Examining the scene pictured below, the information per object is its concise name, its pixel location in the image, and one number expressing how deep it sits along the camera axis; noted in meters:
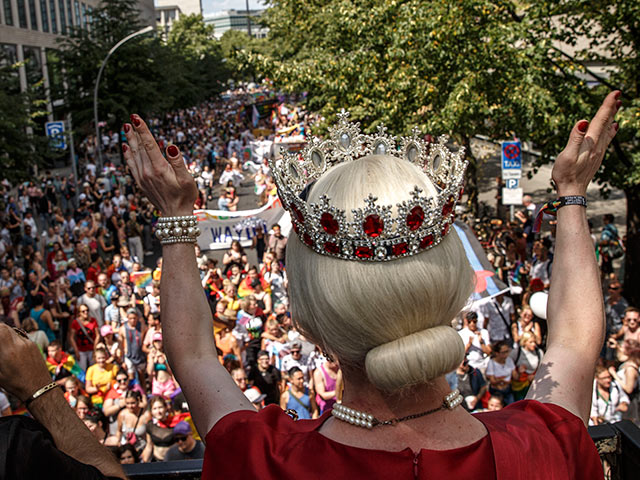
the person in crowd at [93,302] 10.68
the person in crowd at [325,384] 6.91
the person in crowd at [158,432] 6.32
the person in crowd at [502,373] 7.53
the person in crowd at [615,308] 9.19
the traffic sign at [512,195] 13.37
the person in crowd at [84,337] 9.70
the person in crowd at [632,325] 7.99
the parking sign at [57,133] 21.06
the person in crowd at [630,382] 6.75
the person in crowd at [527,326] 8.72
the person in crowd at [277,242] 13.28
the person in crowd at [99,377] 8.12
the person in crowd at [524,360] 7.49
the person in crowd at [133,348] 9.36
